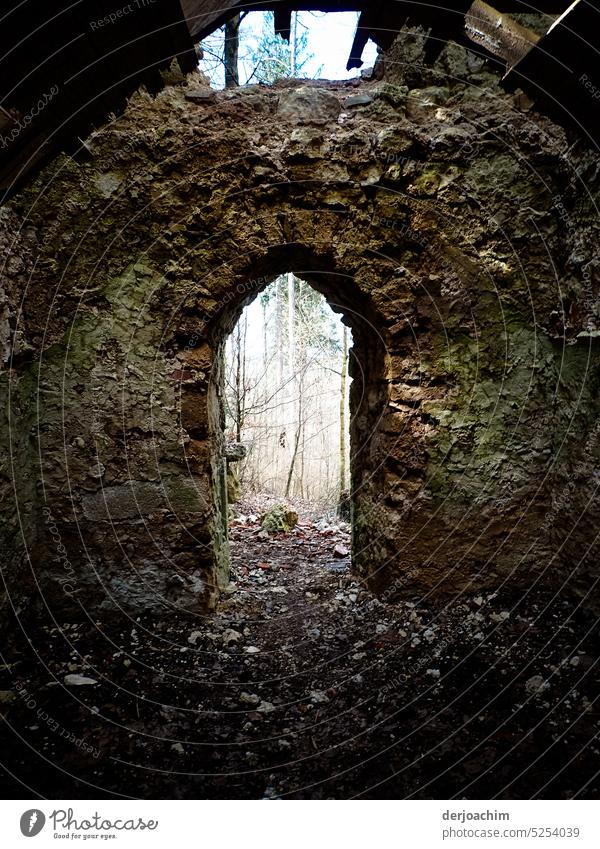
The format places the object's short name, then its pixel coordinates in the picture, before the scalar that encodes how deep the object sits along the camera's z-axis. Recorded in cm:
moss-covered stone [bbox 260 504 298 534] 668
